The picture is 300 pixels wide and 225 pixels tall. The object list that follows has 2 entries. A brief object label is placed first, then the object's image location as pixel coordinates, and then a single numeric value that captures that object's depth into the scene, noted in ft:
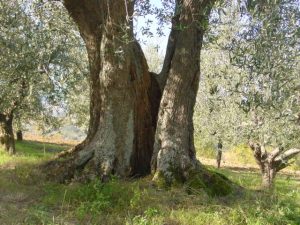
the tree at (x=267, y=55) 25.17
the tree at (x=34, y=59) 42.37
